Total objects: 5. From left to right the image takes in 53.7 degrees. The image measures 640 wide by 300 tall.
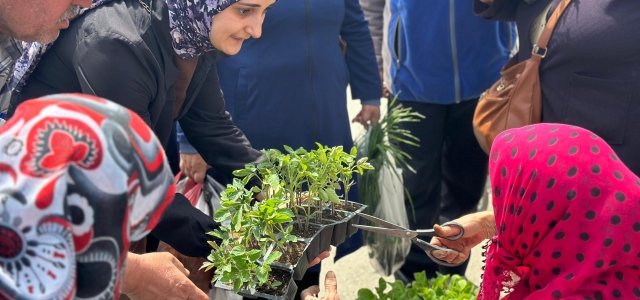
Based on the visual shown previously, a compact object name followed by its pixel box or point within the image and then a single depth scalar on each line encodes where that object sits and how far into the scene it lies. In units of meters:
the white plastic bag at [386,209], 2.90
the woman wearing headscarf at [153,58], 1.60
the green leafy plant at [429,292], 2.13
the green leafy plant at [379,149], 2.88
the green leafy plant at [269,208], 1.47
